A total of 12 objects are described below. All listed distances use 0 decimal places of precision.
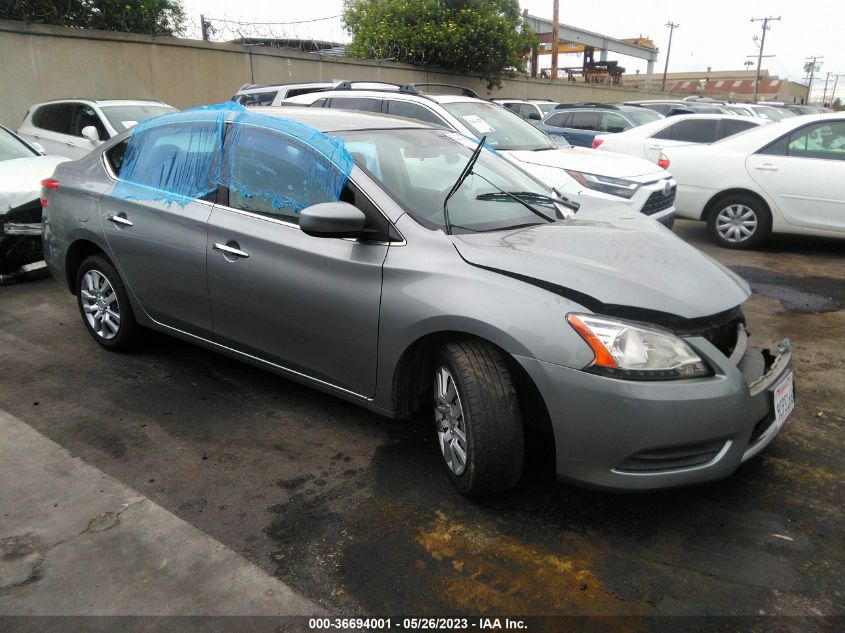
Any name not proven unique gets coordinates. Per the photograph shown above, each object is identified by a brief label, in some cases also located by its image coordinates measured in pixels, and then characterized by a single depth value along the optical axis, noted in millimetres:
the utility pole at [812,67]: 89688
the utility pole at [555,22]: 32531
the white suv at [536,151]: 6797
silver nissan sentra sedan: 2666
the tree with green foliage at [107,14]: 12641
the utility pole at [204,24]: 15328
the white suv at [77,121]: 9883
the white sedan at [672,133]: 9883
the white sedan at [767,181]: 7223
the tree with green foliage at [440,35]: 21422
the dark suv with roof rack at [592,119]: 13023
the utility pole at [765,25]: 70962
